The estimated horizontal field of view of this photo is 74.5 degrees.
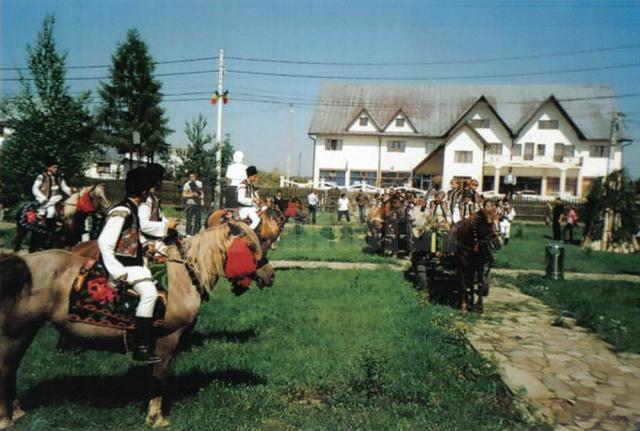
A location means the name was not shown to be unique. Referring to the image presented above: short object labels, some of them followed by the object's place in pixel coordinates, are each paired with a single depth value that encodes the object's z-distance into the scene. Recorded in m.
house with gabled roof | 45.56
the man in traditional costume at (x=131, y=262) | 3.86
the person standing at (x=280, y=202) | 18.32
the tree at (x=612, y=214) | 19.71
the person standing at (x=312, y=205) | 26.66
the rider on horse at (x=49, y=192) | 8.78
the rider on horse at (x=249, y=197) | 9.98
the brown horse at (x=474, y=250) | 8.34
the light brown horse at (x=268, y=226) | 10.93
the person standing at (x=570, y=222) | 23.78
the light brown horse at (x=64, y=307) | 3.79
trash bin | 12.30
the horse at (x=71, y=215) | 8.66
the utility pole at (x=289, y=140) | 51.12
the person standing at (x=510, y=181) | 31.82
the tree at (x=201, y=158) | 19.27
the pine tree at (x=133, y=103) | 36.09
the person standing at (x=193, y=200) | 16.11
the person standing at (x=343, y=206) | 28.03
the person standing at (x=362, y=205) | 28.58
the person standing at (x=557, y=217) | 23.59
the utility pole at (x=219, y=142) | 19.75
